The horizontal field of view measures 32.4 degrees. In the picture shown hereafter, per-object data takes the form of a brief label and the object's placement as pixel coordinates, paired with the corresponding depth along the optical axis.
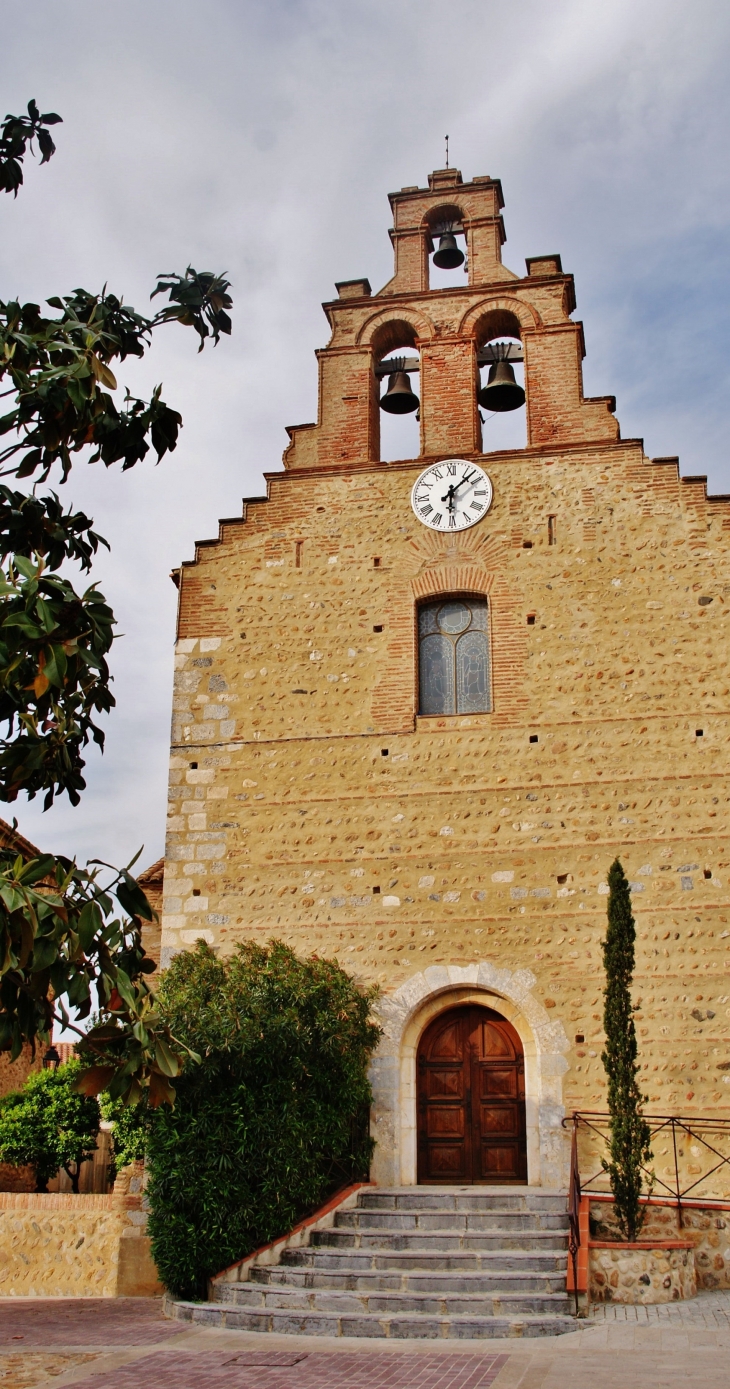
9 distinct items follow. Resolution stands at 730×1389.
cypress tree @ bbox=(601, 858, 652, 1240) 10.60
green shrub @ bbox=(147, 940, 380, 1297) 10.64
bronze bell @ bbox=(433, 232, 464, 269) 16.17
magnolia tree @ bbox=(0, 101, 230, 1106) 5.43
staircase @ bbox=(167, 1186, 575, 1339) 9.33
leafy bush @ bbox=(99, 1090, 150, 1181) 12.78
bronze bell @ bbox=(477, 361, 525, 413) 15.30
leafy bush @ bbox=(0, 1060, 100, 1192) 14.51
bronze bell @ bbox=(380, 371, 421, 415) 15.61
